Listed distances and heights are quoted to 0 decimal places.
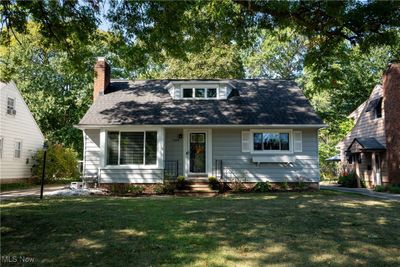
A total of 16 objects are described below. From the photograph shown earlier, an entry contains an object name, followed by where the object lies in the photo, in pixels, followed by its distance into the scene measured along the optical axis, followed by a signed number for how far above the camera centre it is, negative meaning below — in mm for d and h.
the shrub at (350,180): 21234 -749
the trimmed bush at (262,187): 15087 -818
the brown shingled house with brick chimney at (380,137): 17688 +1690
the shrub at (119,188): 14763 -838
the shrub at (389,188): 15684 -953
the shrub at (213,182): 14984 -598
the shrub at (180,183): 14883 -633
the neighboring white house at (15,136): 18859 +1835
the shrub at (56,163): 21594 +329
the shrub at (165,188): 14727 -835
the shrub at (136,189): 14772 -876
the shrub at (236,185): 15328 -743
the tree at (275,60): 29172 +9600
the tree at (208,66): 29700 +8706
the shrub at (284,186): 15336 -786
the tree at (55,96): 28297 +5916
